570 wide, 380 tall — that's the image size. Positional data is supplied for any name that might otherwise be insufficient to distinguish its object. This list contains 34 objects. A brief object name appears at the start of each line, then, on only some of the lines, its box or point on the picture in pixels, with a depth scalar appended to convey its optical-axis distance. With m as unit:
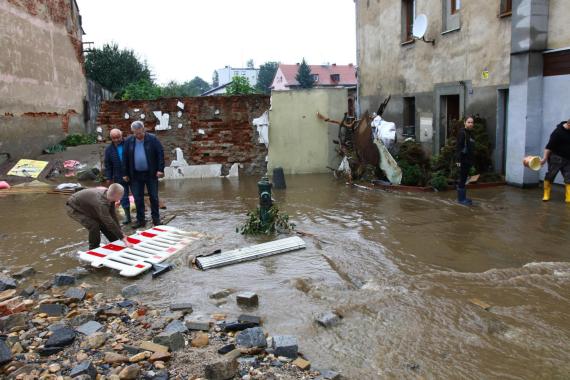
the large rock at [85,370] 3.82
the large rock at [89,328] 4.60
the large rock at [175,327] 4.51
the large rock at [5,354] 4.03
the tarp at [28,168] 15.09
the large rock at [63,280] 5.99
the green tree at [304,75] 71.38
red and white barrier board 6.36
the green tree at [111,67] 31.08
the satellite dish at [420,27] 13.64
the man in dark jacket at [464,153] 9.62
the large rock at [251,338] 4.29
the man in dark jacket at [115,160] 8.80
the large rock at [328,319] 4.69
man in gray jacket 6.60
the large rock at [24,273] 6.30
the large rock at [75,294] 5.43
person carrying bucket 9.08
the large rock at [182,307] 5.13
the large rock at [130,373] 3.78
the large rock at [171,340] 4.29
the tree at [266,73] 103.42
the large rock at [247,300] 5.24
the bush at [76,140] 19.42
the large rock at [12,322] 4.71
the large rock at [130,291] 5.67
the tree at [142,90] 26.17
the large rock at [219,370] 3.75
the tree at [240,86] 24.14
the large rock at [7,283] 5.88
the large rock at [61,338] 4.36
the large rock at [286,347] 4.12
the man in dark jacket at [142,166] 8.61
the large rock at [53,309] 5.11
